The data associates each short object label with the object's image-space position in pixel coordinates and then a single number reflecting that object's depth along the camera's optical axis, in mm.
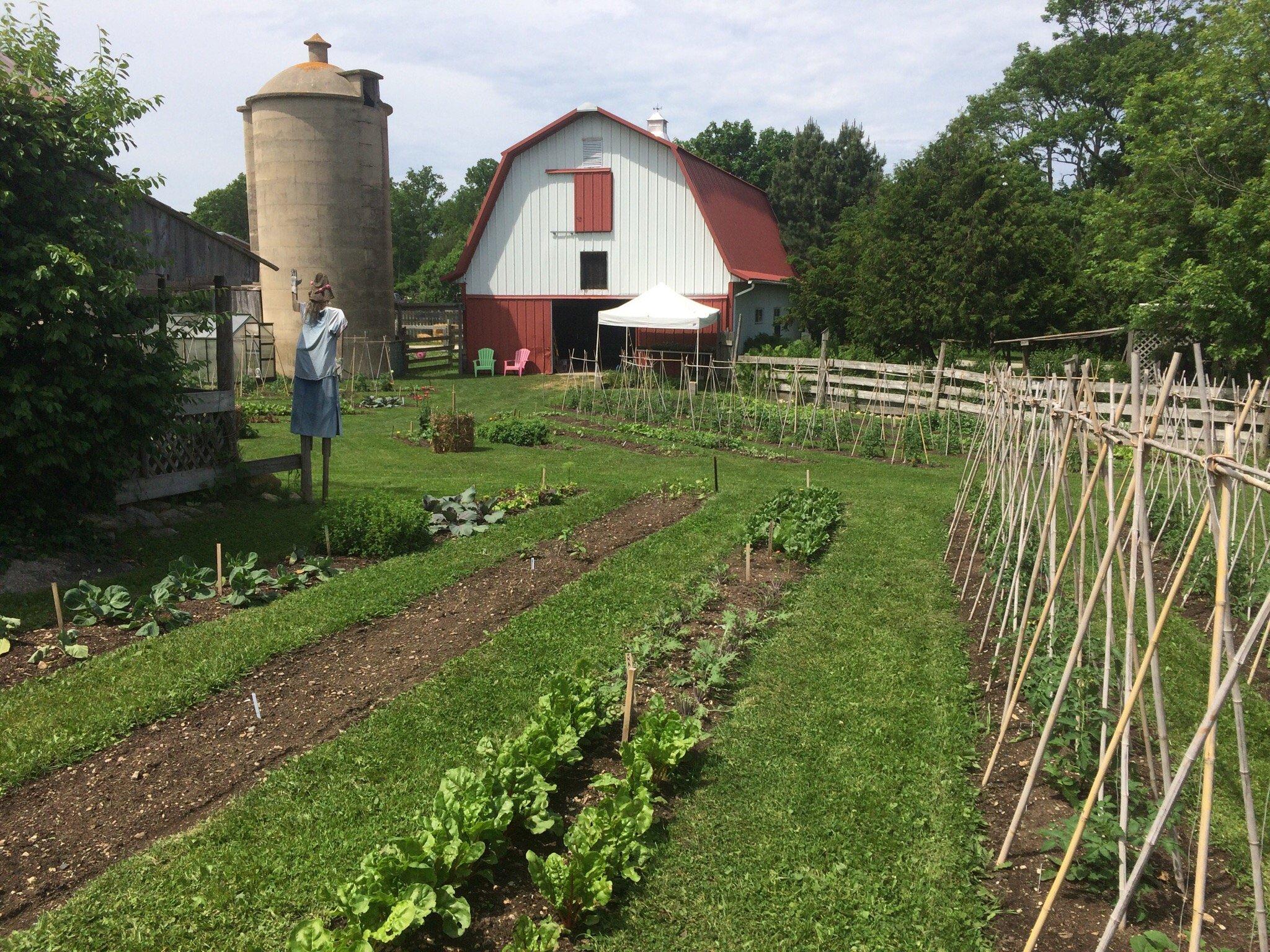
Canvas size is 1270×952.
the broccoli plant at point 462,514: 9812
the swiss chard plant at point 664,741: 4727
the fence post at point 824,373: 20547
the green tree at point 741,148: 46188
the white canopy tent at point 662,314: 23422
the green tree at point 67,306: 7523
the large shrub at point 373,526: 8812
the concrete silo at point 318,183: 26141
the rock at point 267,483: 11000
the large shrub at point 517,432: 17125
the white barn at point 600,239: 26469
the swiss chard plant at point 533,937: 3498
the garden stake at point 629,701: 5055
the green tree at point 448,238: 54219
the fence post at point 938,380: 19000
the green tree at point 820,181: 35844
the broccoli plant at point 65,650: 6125
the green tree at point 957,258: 22281
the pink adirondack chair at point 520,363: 27938
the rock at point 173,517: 9547
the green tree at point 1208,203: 15391
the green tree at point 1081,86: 32438
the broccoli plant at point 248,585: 7398
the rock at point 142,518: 9219
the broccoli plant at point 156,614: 6811
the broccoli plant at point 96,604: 6840
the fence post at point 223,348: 10500
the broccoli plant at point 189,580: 7477
